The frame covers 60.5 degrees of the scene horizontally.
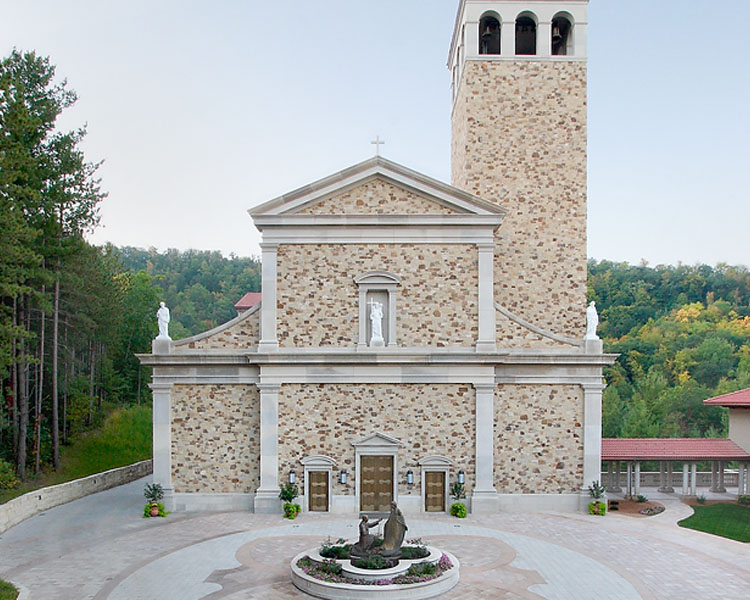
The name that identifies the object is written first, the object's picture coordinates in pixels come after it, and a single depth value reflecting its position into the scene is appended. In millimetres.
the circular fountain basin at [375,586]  13867
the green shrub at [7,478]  24022
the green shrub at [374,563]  14609
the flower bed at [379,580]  14234
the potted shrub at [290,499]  21766
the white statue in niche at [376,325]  22406
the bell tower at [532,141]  25062
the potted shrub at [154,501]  22156
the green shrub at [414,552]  15453
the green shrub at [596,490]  22531
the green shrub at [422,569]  14578
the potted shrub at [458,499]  21766
